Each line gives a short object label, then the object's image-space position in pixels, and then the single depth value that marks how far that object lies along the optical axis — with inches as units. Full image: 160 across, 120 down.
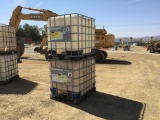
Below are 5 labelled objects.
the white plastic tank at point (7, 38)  241.3
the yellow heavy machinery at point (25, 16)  508.2
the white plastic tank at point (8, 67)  236.0
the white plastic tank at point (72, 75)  170.3
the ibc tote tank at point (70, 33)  168.0
